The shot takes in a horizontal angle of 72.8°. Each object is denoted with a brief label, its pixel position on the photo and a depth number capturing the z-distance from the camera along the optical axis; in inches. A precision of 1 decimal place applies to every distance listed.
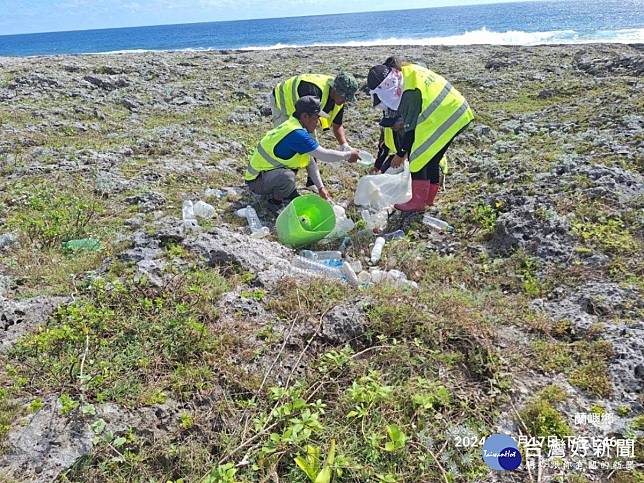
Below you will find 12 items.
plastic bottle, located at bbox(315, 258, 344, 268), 148.0
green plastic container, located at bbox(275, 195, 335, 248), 159.6
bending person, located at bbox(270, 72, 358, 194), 190.1
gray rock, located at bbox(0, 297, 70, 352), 107.5
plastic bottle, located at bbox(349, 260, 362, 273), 145.1
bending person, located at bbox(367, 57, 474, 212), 164.6
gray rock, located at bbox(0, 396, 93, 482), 77.4
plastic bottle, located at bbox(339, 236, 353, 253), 163.8
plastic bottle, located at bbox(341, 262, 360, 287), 133.3
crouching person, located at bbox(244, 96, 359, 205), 171.3
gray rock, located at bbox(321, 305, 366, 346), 108.3
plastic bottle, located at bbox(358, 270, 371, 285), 135.4
